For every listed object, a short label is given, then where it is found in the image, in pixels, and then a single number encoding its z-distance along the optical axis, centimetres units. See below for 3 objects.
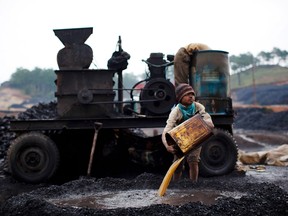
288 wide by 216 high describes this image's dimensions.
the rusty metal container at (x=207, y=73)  906
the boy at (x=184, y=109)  561
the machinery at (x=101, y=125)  852
